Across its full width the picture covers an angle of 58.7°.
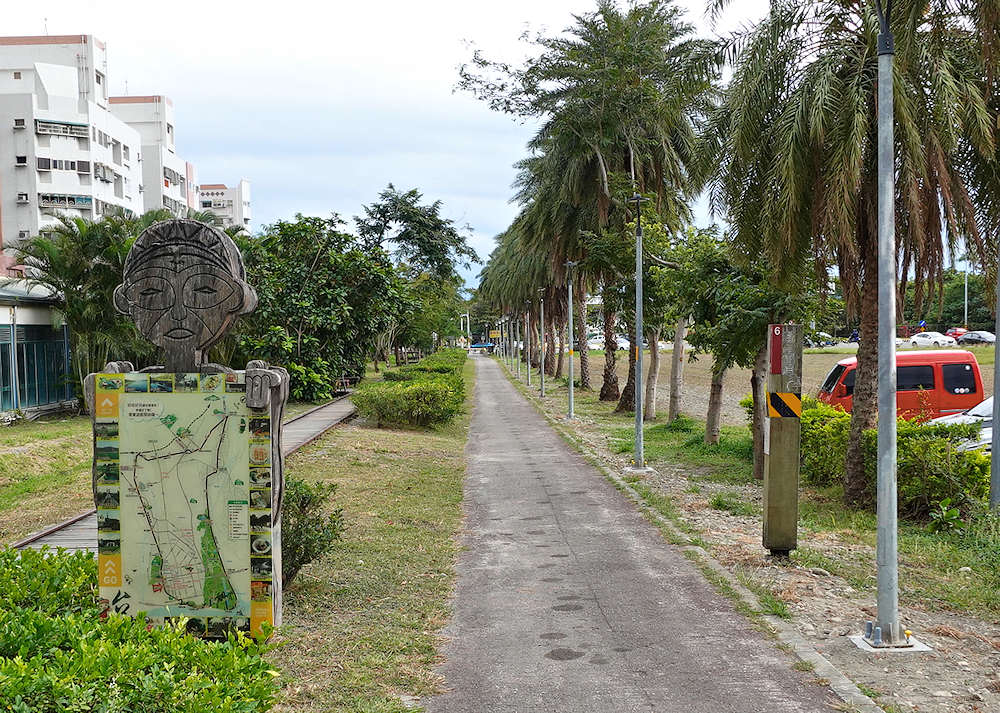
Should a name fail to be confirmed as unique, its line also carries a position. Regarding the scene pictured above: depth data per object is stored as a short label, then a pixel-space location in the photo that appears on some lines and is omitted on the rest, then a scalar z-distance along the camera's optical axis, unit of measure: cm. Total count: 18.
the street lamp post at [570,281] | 2844
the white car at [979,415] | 1425
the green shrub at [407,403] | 2339
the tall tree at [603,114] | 2378
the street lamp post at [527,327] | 5035
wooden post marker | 882
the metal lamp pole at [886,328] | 658
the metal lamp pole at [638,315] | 1664
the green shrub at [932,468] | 1069
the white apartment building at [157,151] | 6831
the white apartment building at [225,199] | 10312
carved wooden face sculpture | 596
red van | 2075
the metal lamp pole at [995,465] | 1024
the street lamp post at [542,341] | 4034
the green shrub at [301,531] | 726
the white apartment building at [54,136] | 5059
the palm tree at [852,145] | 1012
